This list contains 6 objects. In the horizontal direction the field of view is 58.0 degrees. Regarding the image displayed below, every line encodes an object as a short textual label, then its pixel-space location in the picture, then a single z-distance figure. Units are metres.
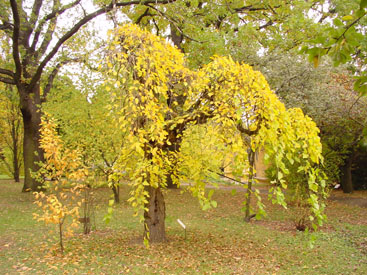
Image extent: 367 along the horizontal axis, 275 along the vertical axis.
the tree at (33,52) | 10.58
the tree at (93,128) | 9.78
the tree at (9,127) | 16.61
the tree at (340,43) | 1.74
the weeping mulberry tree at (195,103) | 4.48
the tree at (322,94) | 9.38
